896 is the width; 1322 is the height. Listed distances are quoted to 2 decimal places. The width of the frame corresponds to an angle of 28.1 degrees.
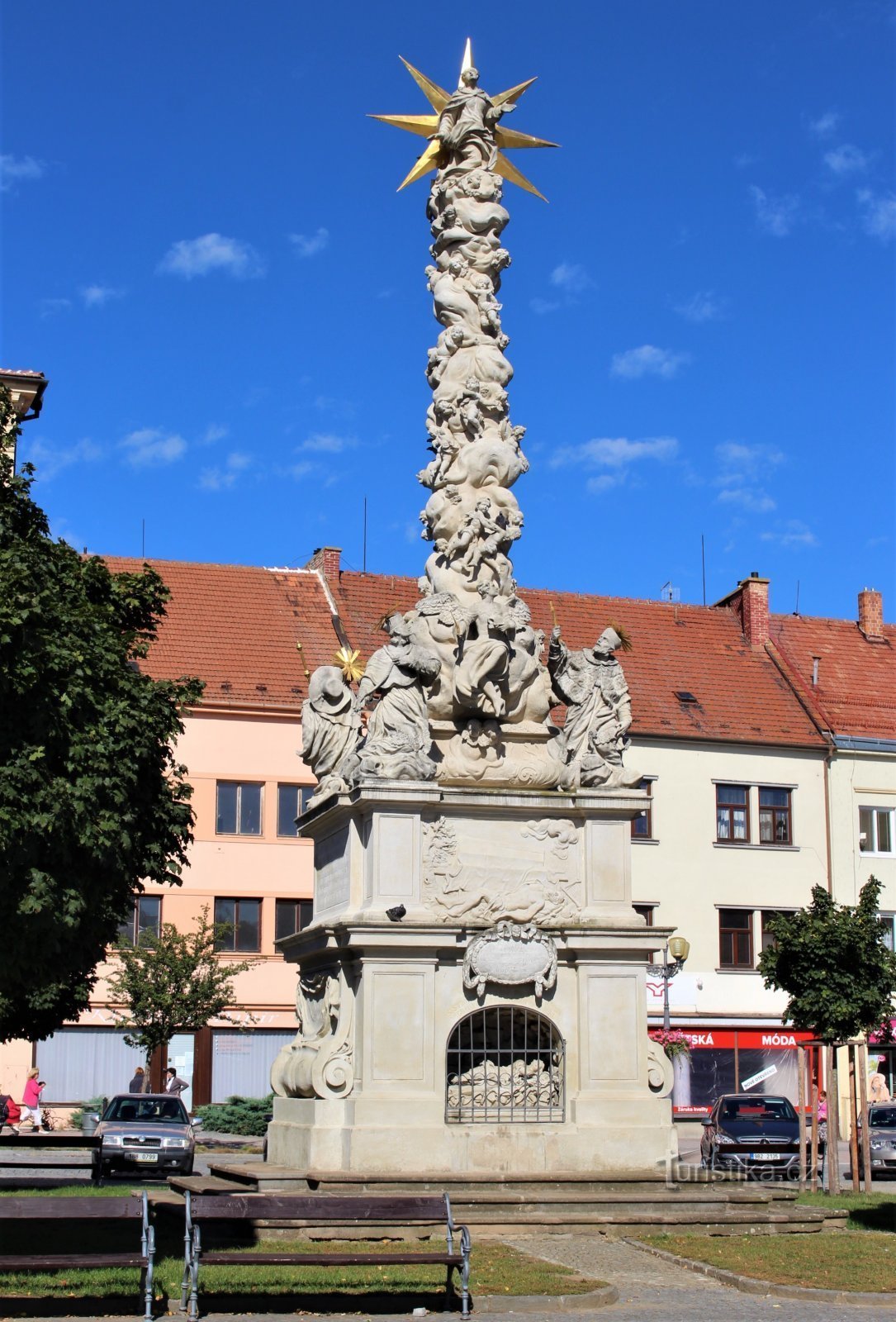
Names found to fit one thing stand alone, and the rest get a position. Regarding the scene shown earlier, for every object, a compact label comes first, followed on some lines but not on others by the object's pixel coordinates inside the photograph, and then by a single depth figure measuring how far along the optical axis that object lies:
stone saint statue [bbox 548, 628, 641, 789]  16.94
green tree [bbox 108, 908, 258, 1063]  37.97
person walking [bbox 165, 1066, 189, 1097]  34.16
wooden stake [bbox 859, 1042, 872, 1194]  22.19
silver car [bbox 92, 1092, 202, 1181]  25.58
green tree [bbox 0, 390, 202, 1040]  14.59
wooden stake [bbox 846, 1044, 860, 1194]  22.70
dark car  25.56
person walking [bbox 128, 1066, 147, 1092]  33.68
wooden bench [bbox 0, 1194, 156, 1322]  10.47
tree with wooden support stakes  24.20
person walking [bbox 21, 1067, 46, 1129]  37.12
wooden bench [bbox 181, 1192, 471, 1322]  10.88
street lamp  26.08
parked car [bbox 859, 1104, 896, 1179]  27.94
